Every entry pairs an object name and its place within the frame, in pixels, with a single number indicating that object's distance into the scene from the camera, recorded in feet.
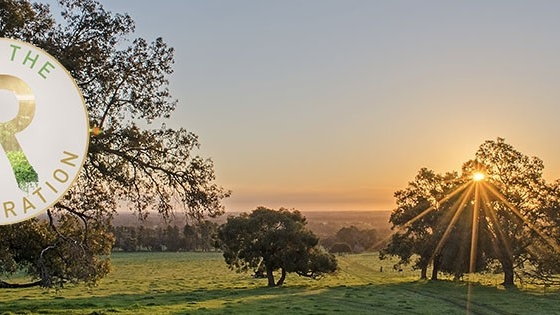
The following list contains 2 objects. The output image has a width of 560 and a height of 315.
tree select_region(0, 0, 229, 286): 59.76
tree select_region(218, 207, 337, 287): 169.07
